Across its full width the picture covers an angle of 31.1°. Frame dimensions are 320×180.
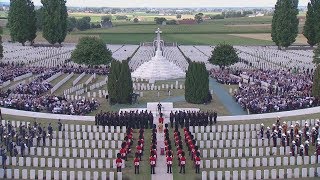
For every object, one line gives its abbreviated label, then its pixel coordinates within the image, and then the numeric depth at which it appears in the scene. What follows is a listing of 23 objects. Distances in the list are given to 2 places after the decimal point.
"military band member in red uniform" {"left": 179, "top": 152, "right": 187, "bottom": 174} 28.45
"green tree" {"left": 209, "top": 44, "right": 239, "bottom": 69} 73.62
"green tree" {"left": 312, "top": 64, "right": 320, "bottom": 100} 46.97
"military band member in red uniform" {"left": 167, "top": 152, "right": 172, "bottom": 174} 28.10
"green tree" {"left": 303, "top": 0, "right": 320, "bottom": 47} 96.81
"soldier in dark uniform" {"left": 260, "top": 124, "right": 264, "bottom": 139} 34.58
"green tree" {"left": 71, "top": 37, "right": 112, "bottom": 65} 74.44
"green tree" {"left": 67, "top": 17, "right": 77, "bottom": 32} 166.15
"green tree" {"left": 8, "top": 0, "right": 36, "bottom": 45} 101.44
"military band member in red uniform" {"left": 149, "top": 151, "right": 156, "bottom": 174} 28.08
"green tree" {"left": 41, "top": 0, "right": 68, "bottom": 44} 102.19
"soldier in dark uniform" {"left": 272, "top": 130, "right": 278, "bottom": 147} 32.98
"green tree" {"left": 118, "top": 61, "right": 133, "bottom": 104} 48.06
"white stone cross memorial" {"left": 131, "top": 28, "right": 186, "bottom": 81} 66.44
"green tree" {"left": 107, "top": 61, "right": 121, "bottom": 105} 48.12
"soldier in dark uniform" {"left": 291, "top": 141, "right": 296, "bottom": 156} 30.97
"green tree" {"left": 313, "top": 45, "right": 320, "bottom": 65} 68.30
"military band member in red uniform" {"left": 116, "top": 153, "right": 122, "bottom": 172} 28.23
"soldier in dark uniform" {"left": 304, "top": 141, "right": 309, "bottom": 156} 31.00
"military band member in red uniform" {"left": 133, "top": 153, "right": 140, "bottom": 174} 28.50
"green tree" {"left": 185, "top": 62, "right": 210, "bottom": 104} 48.88
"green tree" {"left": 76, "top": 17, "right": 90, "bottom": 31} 175.69
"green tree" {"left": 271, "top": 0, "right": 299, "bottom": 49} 99.06
